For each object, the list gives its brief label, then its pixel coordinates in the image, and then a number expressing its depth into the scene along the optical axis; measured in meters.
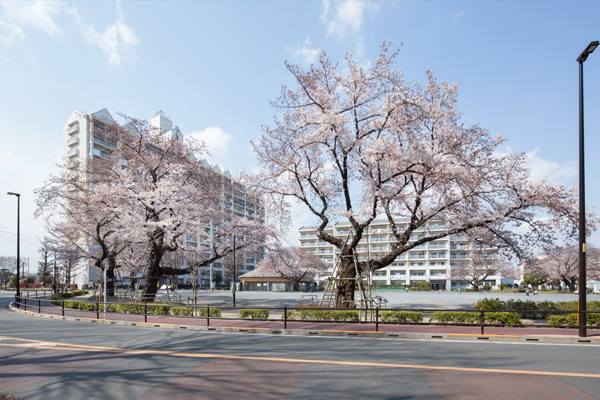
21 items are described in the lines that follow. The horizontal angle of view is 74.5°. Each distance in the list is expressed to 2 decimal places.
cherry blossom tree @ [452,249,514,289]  76.50
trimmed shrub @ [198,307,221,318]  18.08
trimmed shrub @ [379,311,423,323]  15.33
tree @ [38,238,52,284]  43.16
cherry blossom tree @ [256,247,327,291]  67.12
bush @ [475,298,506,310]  19.18
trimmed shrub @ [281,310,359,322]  16.22
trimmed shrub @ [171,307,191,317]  19.23
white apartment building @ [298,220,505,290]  90.19
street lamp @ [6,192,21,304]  29.61
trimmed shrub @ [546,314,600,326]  14.04
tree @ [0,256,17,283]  98.70
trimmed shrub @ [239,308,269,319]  16.97
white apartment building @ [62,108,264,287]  69.81
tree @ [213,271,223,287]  96.31
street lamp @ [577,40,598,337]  11.65
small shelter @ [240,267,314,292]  72.12
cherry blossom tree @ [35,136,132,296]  26.61
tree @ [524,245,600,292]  65.62
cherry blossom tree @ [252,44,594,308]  19.09
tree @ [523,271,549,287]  80.10
